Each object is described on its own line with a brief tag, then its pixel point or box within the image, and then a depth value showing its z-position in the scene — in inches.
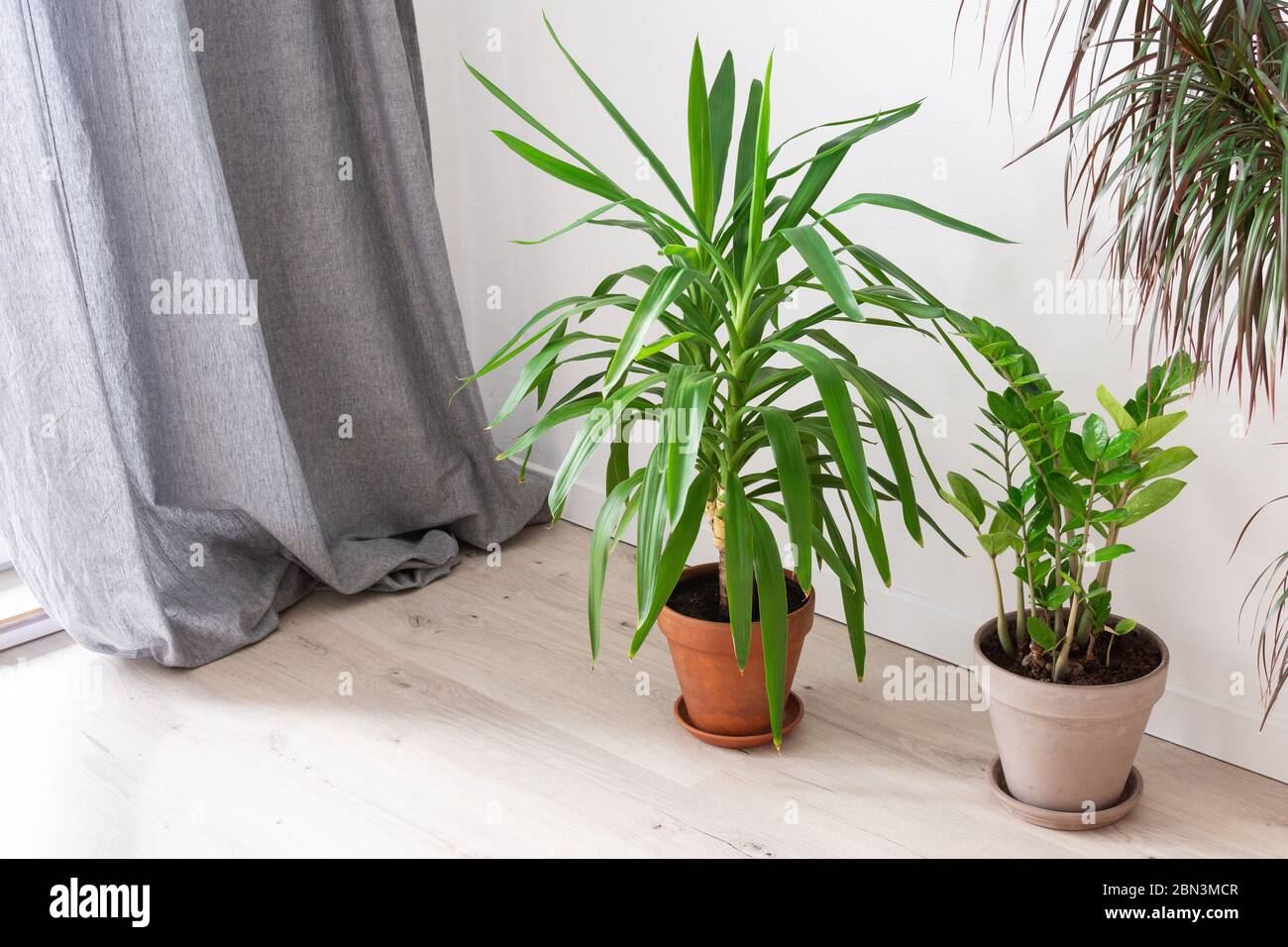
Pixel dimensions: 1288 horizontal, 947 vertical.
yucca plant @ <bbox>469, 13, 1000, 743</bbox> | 60.9
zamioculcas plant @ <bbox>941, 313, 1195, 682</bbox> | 60.4
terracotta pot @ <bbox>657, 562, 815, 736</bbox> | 72.3
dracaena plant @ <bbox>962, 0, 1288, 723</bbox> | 44.9
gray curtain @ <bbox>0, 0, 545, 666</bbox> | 79.0
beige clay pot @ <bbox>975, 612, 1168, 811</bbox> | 62.4
